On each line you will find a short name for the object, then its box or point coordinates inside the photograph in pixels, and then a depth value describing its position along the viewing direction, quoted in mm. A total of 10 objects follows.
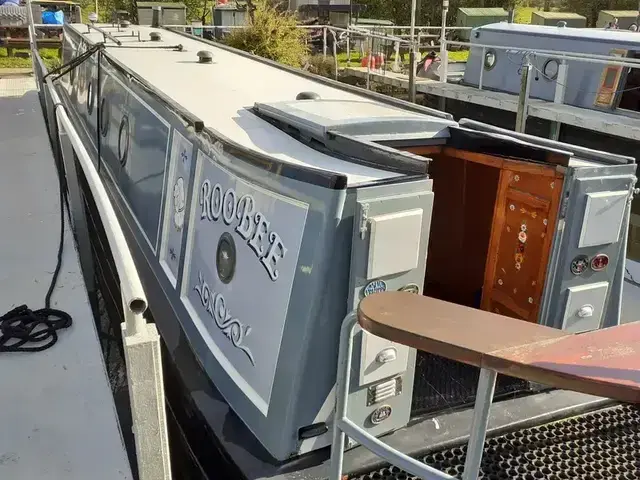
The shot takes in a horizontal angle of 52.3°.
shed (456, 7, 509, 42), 22219
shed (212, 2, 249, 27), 18094
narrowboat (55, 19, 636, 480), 2537
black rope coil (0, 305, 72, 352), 4066
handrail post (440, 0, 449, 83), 13312
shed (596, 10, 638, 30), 20812
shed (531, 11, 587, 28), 18766
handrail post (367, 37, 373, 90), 14047
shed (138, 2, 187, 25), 15180
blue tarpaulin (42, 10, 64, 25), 19250
